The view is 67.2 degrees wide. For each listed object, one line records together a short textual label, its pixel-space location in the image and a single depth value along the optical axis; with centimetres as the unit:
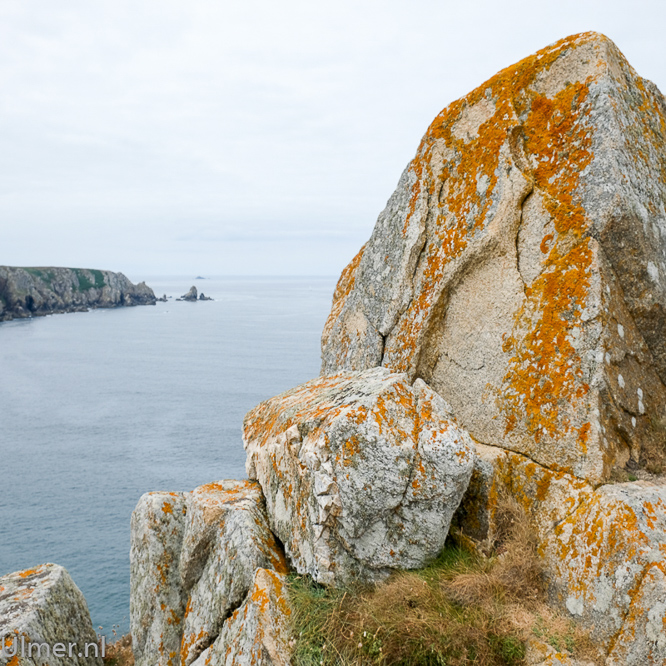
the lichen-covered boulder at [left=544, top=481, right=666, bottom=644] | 537
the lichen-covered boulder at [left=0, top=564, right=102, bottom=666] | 935
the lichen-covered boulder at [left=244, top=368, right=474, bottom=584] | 669
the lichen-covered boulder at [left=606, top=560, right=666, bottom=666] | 521
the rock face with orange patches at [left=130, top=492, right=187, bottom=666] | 884
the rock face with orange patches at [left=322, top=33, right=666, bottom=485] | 730
